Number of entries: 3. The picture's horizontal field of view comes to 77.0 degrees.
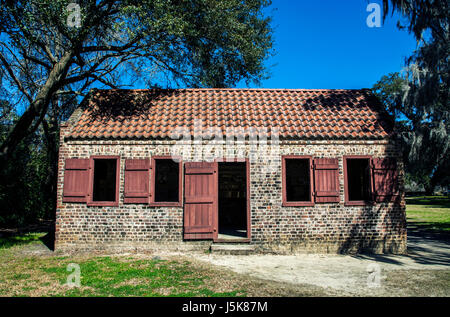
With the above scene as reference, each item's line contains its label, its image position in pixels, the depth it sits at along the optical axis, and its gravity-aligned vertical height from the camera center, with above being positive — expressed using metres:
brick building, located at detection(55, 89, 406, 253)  8.83 +0.01
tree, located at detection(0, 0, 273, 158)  9.43 +5.96
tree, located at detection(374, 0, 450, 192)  11.40 +5.10
